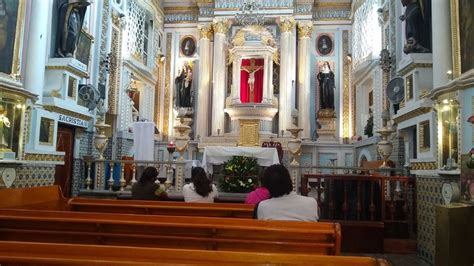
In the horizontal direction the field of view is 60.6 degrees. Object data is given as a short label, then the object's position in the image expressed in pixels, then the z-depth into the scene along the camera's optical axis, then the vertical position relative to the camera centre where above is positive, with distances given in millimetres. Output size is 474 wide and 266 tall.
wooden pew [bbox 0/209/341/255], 2648 -456
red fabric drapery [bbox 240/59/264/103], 13766 +2902
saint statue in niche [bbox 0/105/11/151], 5363 +464
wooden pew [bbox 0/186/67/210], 3713 -363
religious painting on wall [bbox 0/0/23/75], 5695 +1803
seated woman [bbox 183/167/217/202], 4289 -246
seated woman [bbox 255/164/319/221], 2859 -251
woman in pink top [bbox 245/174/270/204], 3820 -272
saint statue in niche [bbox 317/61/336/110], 13594 +2742
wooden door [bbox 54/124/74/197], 7933 +85
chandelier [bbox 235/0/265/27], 12917 +4917
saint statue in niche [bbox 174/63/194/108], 14141 +2651
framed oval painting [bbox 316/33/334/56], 14125 +4355
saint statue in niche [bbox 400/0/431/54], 6316 +2270
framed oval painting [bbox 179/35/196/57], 14664 +4318
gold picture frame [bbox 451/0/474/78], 4848 +1654
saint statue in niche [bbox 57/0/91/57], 7398 +2509
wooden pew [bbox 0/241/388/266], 1738 -414
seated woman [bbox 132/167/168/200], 4605 -273
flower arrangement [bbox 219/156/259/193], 7160 -163
